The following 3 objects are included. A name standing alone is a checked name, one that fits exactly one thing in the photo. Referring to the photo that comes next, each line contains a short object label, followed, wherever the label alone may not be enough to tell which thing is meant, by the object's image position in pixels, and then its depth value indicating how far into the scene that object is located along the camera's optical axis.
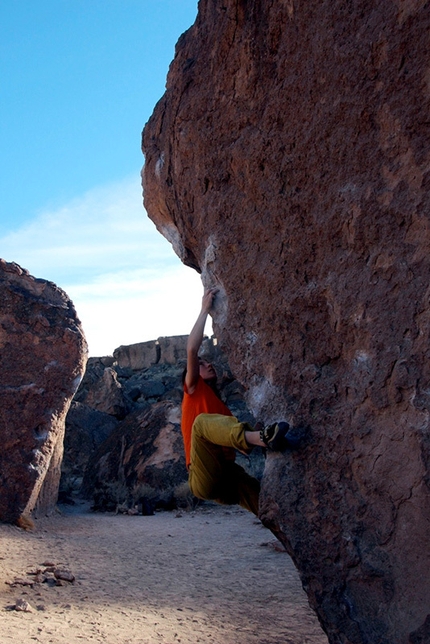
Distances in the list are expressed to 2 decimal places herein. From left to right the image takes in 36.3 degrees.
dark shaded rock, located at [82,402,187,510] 7.55
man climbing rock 2.41
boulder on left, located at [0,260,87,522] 5.75
